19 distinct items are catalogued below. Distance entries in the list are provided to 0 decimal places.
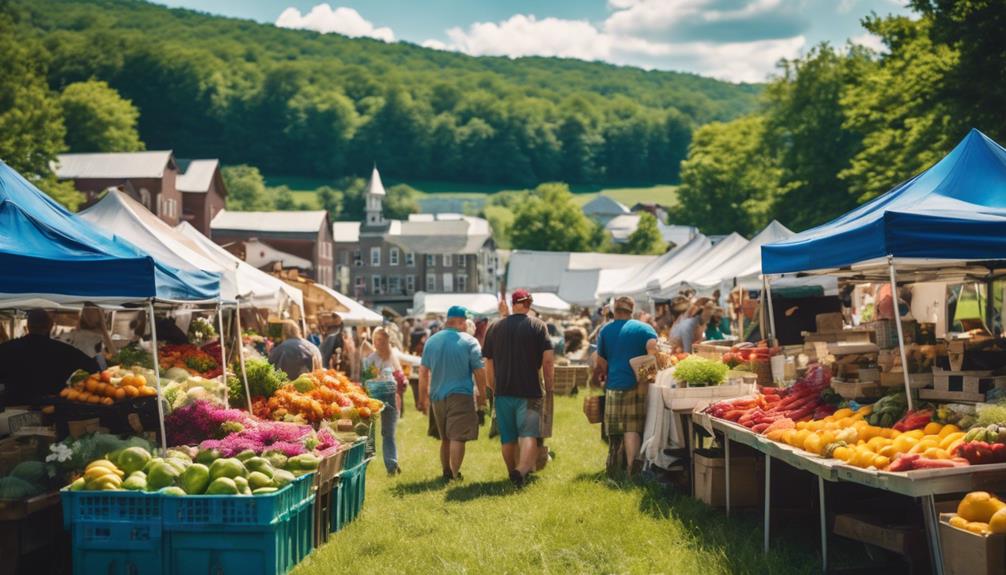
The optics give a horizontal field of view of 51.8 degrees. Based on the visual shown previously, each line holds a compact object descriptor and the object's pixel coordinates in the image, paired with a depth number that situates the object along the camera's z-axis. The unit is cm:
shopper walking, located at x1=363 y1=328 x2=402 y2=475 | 1167
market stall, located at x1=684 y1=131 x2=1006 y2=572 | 580
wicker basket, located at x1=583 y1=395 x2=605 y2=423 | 1164
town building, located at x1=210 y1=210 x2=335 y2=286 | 9131
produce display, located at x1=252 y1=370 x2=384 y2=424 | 1010
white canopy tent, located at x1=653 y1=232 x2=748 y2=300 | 2390
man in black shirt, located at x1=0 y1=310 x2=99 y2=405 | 868
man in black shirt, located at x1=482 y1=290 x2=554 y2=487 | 1038
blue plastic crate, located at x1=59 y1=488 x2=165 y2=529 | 635
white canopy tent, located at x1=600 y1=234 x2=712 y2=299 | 2755
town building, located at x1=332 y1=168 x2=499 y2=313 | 11200
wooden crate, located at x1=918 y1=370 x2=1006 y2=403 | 735
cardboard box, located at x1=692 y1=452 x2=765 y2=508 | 863
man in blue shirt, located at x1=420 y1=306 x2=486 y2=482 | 1059
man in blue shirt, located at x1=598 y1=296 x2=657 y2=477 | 1054
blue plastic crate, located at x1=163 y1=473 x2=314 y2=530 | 632
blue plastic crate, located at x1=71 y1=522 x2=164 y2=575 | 630
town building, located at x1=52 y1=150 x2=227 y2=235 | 7575
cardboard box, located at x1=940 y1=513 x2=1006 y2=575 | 501
